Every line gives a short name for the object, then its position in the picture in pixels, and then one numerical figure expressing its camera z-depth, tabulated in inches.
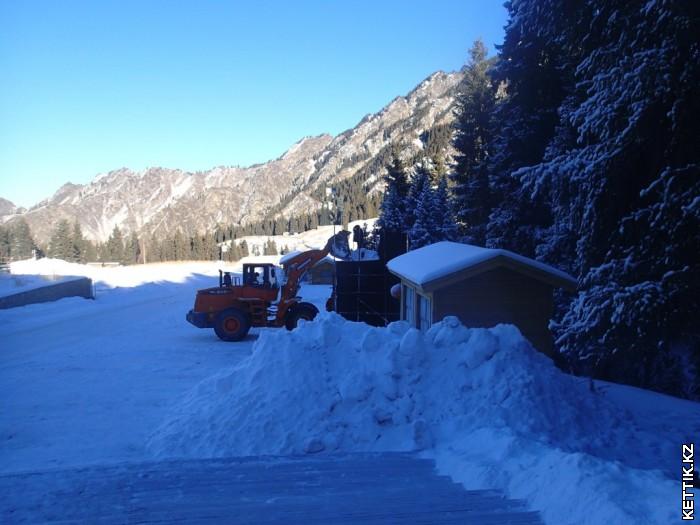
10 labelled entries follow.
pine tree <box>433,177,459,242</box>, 1196.5
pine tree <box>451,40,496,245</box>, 893.2
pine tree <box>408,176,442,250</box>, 1213.7
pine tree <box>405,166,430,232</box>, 1380.9
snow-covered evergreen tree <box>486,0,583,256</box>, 658.8
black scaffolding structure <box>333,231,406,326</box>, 767.1
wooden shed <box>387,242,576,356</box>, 411.8
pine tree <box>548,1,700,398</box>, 271.6
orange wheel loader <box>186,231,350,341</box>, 690.2
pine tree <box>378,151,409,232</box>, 1487.7
